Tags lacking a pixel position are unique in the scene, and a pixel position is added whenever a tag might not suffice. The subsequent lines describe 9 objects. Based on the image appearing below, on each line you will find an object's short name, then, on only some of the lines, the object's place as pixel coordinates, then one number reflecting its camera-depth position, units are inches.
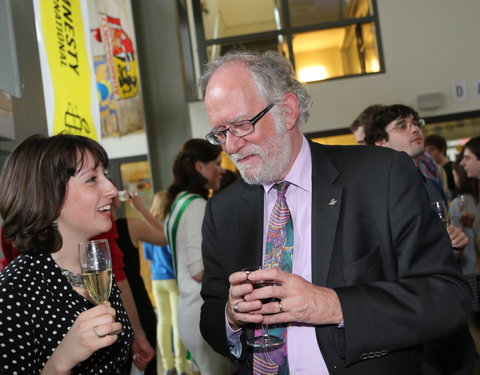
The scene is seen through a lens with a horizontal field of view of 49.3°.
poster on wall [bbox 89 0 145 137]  249.1
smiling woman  60.1
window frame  339.6
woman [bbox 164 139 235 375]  121.0
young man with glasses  128.0
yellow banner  104.3
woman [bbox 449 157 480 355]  147.3
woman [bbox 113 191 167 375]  130.3
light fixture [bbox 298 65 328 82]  347.9
